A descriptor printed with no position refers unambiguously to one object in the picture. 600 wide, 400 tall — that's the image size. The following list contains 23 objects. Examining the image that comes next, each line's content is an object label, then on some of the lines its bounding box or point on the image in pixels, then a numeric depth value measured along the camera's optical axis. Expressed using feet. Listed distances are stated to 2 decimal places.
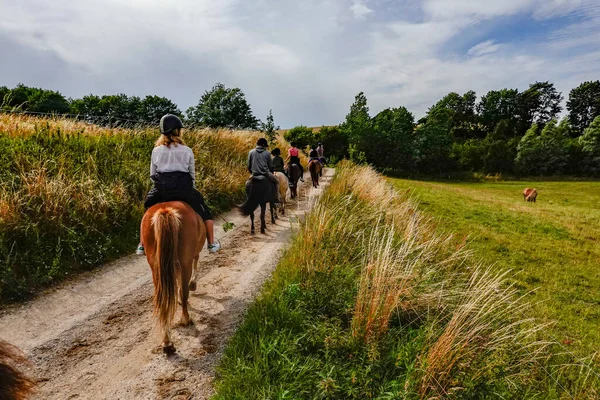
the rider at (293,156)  49.38
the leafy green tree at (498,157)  187.73
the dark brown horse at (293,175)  48.22
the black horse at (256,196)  29.32
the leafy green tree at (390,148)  180.45
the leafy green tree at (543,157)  181.78
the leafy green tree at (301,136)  153.56
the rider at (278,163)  40.45
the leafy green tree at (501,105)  329.19
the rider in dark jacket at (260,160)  29.73
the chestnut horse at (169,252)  11.38
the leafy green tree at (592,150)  176.35
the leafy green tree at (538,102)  334.44
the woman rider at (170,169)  14.39
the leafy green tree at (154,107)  138.82
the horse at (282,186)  36.96
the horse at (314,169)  59.02
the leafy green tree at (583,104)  300.61
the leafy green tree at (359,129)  177.17
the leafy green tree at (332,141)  169.53
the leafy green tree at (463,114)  301.63
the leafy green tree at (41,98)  124.06
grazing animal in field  95.86
